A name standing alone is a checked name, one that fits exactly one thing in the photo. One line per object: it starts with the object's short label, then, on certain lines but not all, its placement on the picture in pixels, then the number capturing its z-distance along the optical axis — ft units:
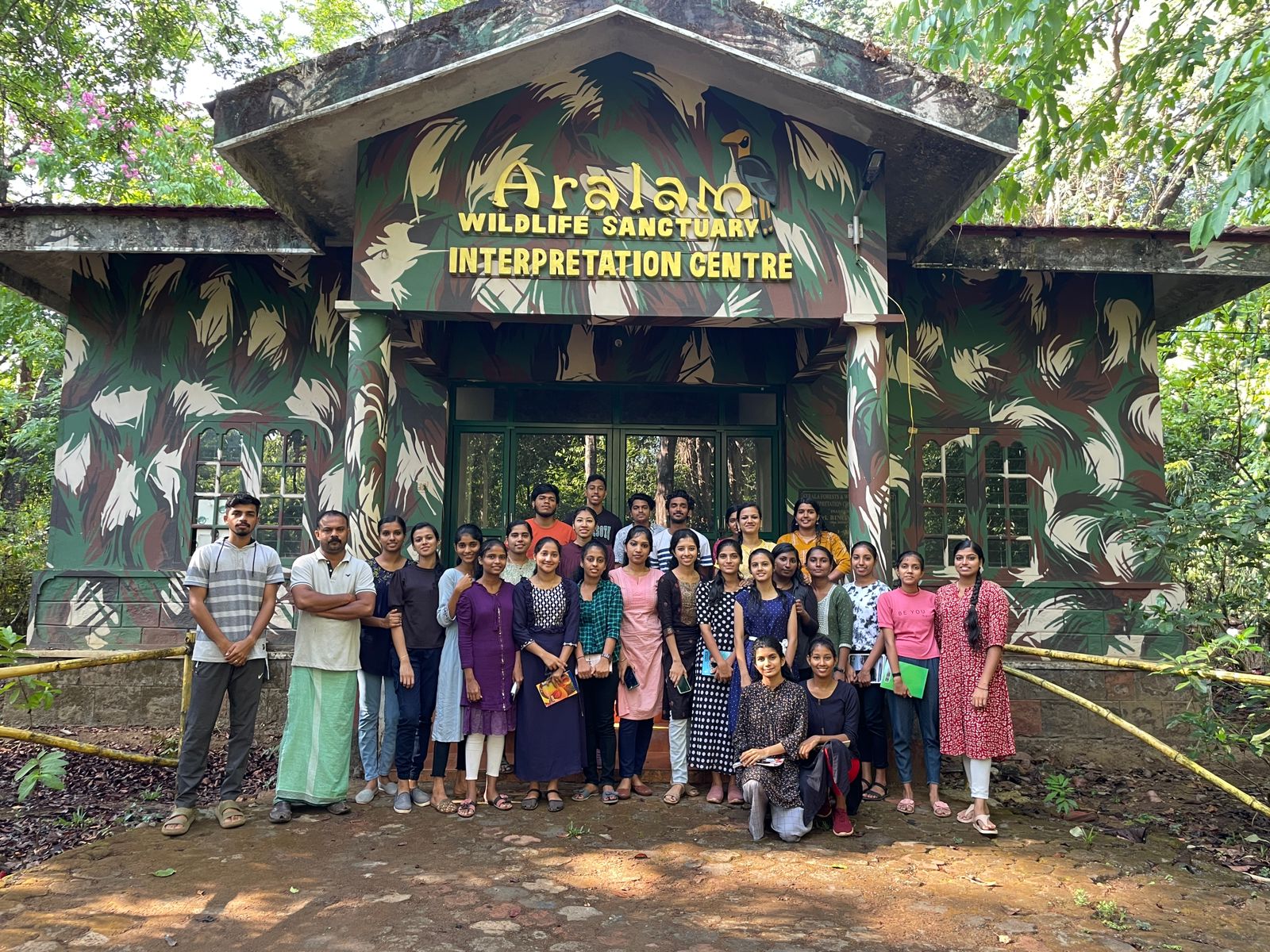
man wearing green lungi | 16.24
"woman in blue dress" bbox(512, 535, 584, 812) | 17.04
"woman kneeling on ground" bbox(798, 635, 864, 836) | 15.48
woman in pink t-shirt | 17.31
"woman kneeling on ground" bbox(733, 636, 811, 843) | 15.43
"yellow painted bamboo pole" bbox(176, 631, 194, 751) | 18.28
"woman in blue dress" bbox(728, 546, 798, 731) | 17.17
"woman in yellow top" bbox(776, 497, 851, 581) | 20.22
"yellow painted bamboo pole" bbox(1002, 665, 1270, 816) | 13.99
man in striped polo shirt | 15.69
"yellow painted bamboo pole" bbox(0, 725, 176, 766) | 13.17
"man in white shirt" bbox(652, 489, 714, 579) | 19.76
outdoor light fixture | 20.08
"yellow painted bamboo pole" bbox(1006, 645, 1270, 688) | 13.12
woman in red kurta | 16.38
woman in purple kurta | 16.84
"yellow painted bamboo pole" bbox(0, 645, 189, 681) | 13.37
